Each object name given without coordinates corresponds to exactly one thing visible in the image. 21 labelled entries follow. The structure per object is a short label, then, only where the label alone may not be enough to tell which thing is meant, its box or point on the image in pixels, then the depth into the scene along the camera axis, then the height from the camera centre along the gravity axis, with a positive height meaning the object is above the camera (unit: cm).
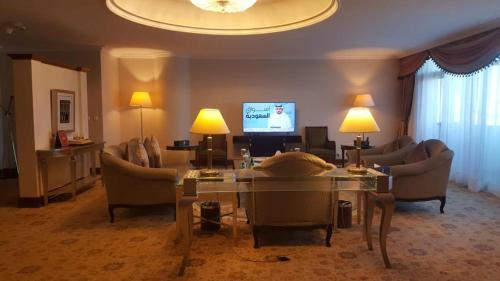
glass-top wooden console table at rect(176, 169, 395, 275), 292 -59
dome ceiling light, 464 +153
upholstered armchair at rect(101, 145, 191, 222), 405 -71
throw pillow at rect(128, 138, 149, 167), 452 -42
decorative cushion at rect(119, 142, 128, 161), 467 -38
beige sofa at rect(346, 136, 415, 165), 573 -46
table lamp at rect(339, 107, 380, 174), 337 -4
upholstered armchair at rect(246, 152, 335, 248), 314 -66
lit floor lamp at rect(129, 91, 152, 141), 736 +45
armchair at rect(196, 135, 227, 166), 753 -63
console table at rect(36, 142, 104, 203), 473 -50
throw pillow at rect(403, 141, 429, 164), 478 -45
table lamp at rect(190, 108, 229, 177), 328 -3
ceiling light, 373 +124
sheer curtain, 530 +3
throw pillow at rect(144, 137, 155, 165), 493 -42
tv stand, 779 -49
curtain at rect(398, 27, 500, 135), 502 +106
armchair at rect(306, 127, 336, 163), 775 -42
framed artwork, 511 +18
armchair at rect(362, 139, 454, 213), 432 -70
